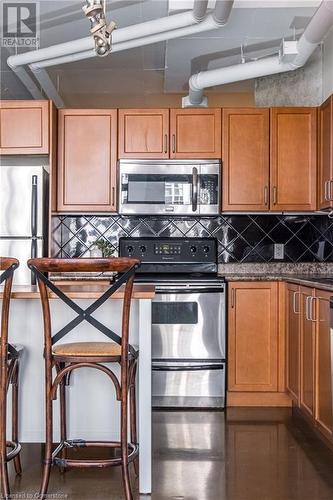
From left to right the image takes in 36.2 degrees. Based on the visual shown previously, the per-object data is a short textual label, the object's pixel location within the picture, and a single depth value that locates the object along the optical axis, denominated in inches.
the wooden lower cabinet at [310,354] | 106.0
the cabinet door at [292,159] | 163.3
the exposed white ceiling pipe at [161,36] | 140.4
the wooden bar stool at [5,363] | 82.6
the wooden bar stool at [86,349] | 79.4
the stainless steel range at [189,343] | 146.1
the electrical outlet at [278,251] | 175.9
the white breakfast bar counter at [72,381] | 99.1
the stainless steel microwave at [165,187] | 164.2
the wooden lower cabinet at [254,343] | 148.2
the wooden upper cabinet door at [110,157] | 165.6
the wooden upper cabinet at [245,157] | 164.1
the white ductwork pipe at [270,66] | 130.0
